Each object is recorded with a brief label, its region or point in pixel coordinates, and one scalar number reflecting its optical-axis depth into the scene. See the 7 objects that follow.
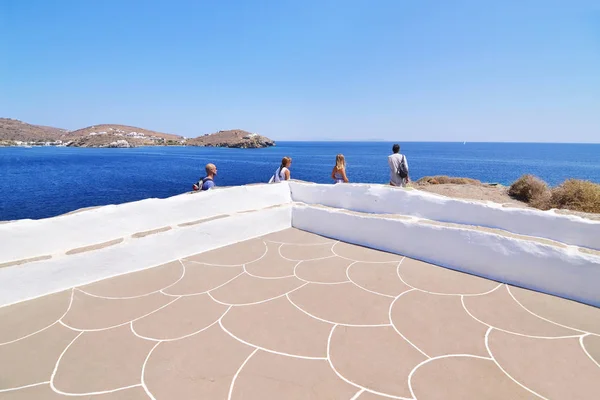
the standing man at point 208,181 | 4.71
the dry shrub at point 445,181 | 20.03
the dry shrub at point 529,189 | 13.58
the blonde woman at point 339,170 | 5.56
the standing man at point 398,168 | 5.17
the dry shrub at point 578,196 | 9.27
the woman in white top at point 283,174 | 5.60
